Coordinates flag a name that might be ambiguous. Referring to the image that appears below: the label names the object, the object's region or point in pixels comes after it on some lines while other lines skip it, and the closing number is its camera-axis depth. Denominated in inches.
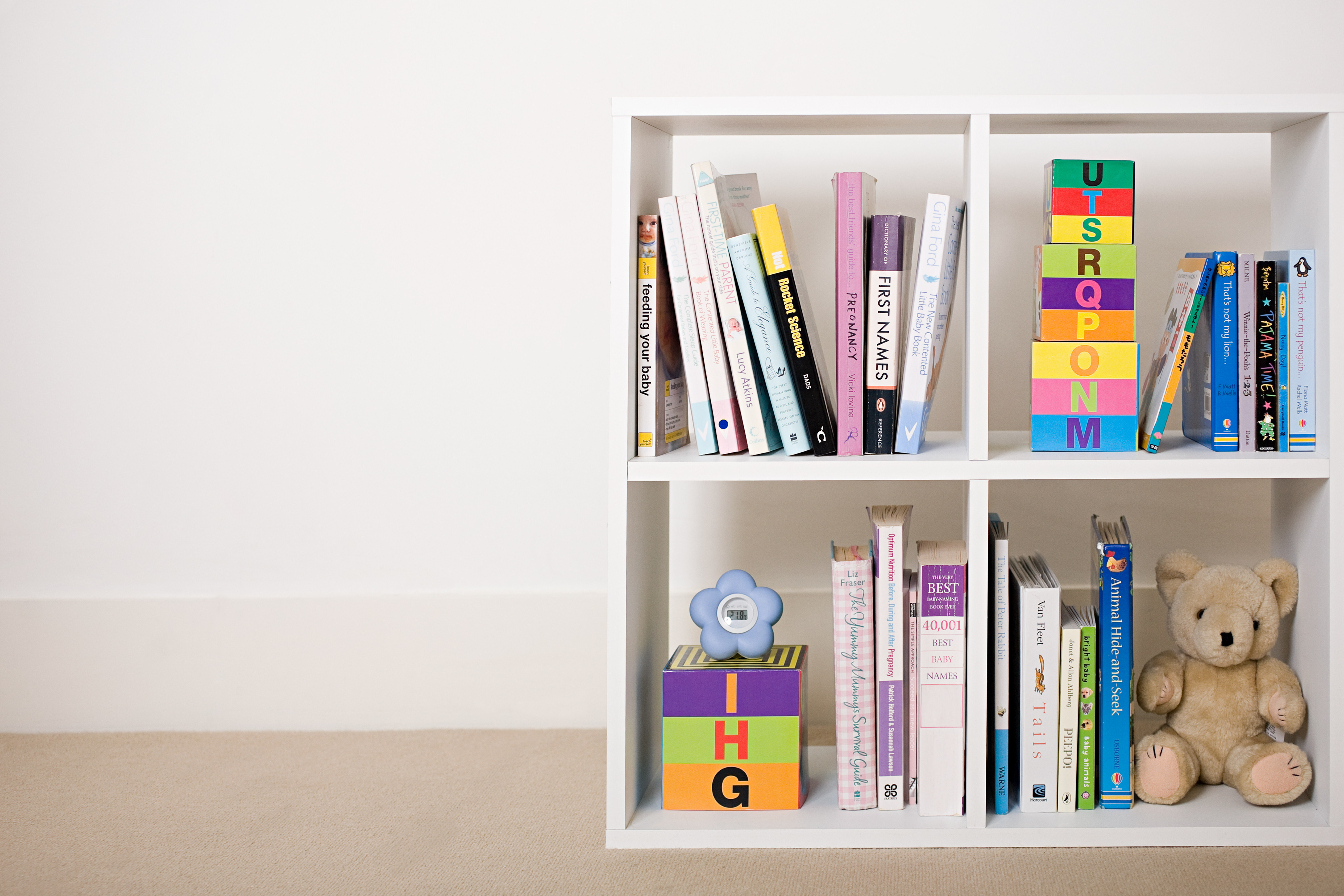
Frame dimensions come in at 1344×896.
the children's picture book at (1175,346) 44.9
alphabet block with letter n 44.8
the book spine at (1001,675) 44.2
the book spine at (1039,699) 44.1
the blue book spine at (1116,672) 44.1
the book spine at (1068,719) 44.3
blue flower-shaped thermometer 46.6
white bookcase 43.1
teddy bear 44.7
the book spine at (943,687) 43.7
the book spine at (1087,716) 44.5
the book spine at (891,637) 43.9
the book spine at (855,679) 44.4
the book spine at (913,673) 44.3
